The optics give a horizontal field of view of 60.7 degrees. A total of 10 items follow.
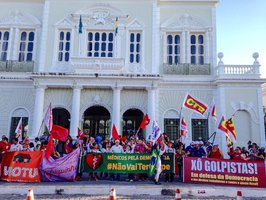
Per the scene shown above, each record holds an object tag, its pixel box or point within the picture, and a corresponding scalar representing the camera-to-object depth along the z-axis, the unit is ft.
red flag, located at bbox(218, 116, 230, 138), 36.08
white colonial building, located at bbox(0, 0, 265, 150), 52.85
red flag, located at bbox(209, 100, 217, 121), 40.11
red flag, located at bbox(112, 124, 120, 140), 40.98
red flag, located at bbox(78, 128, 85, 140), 39.41
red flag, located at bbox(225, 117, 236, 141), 38.07
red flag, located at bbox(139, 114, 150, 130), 40.85
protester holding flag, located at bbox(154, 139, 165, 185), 28.85
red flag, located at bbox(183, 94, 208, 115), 37.44
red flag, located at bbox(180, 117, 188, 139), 39.09
